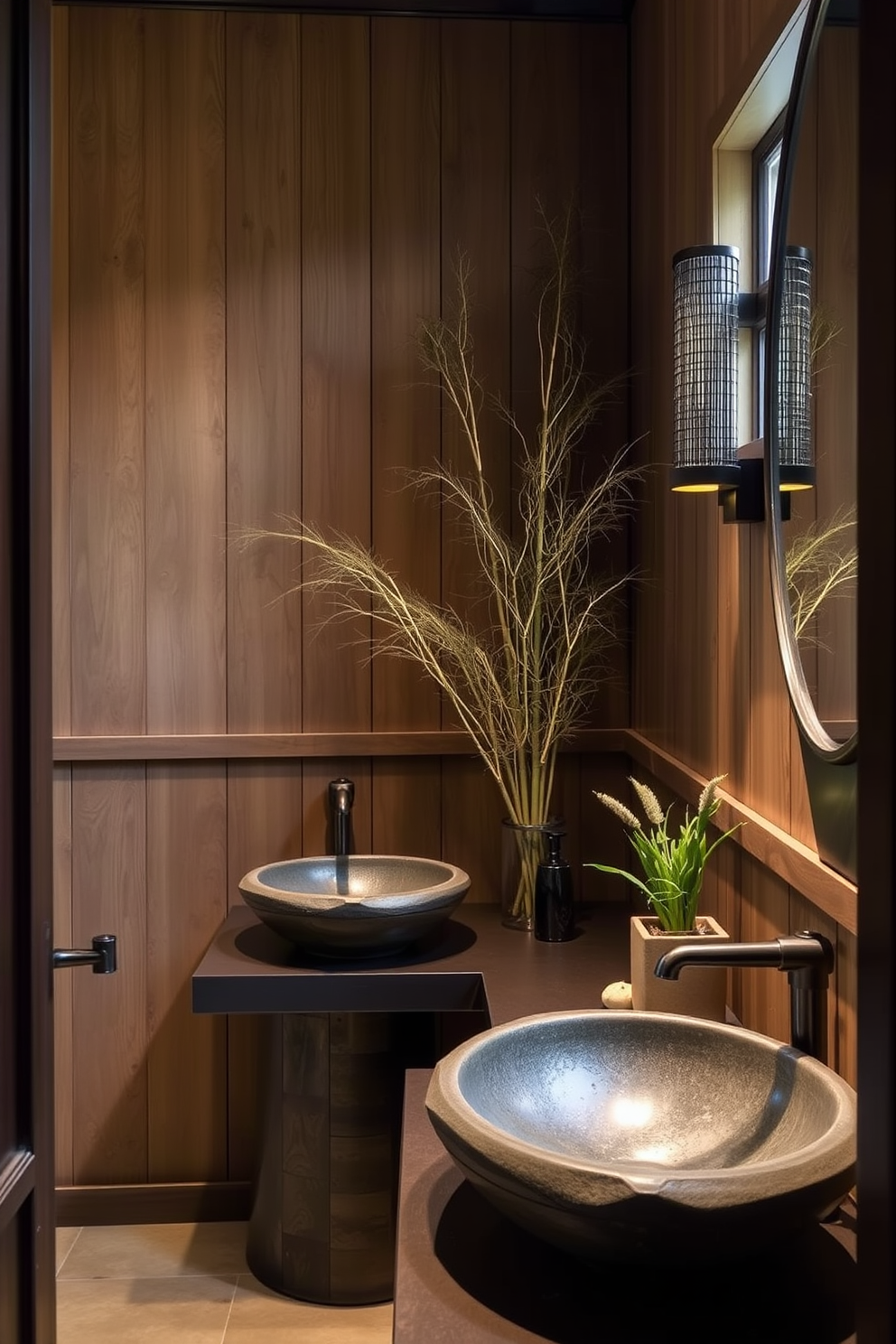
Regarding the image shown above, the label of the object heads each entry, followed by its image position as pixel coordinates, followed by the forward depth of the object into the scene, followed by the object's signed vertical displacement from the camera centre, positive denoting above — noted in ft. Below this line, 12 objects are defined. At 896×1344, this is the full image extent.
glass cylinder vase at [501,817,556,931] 7.50 -1.42
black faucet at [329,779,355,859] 7.99 -1.16
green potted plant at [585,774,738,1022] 4.81 -1.15
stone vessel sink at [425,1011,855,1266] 2.90 -1.37
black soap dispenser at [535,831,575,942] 7.22 -1.52
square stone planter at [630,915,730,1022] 4.81 -1.36
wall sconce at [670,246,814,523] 5.22 +1.13
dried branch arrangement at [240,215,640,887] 7.52 +0.36
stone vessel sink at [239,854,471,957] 6.59 -1.48
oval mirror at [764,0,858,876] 3.95 +0.86
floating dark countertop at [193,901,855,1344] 3.02 -1.69
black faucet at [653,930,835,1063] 4.02 -1.08
